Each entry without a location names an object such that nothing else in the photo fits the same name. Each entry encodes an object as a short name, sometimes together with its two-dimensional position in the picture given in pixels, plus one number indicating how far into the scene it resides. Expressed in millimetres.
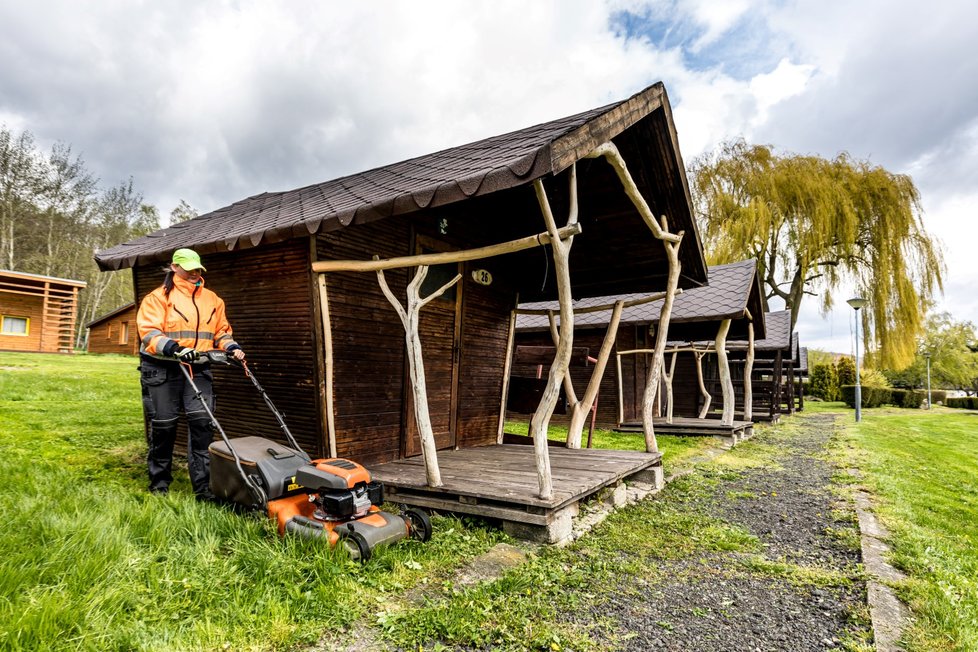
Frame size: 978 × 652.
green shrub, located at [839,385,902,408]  26017
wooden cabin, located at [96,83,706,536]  3541
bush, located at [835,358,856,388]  29922
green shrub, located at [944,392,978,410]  28562
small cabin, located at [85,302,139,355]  26219
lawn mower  2852
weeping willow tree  18500
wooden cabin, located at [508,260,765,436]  9805
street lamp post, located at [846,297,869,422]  15202
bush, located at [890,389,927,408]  26500
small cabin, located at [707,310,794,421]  14828
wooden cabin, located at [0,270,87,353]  19656
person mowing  3754
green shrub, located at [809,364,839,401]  30078
